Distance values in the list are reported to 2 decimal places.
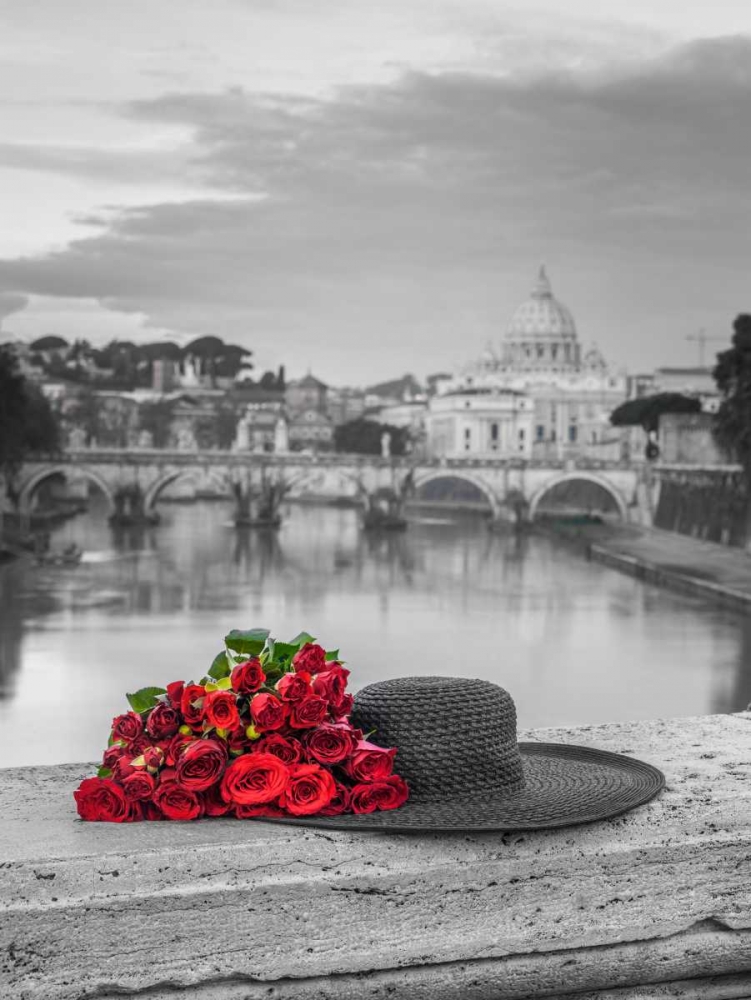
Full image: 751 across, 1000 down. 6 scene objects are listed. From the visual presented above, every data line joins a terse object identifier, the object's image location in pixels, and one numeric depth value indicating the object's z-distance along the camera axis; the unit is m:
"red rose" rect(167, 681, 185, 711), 2.10
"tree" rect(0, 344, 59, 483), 24.45
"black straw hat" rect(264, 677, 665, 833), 2.08
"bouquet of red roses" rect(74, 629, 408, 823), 2.03
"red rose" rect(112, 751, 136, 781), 2.04
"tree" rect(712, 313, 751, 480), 23.73
